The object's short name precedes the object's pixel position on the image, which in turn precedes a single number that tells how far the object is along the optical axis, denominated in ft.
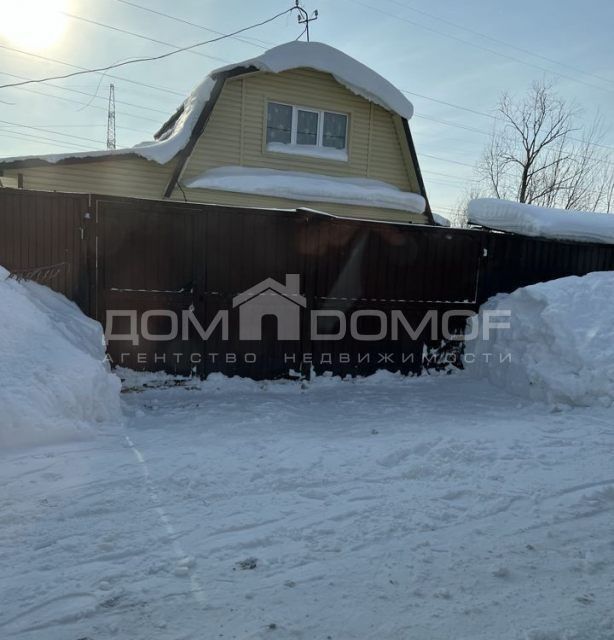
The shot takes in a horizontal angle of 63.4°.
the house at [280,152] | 33.22
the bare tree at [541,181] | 82.43
